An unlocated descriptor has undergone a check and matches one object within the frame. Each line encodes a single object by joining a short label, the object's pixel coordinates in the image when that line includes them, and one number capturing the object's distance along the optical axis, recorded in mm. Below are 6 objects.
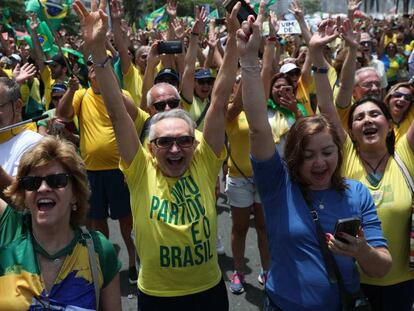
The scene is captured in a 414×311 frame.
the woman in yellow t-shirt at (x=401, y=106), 3359
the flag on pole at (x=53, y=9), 6500
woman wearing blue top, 1978
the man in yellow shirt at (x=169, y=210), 2285
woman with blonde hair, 1779
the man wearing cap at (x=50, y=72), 5613
